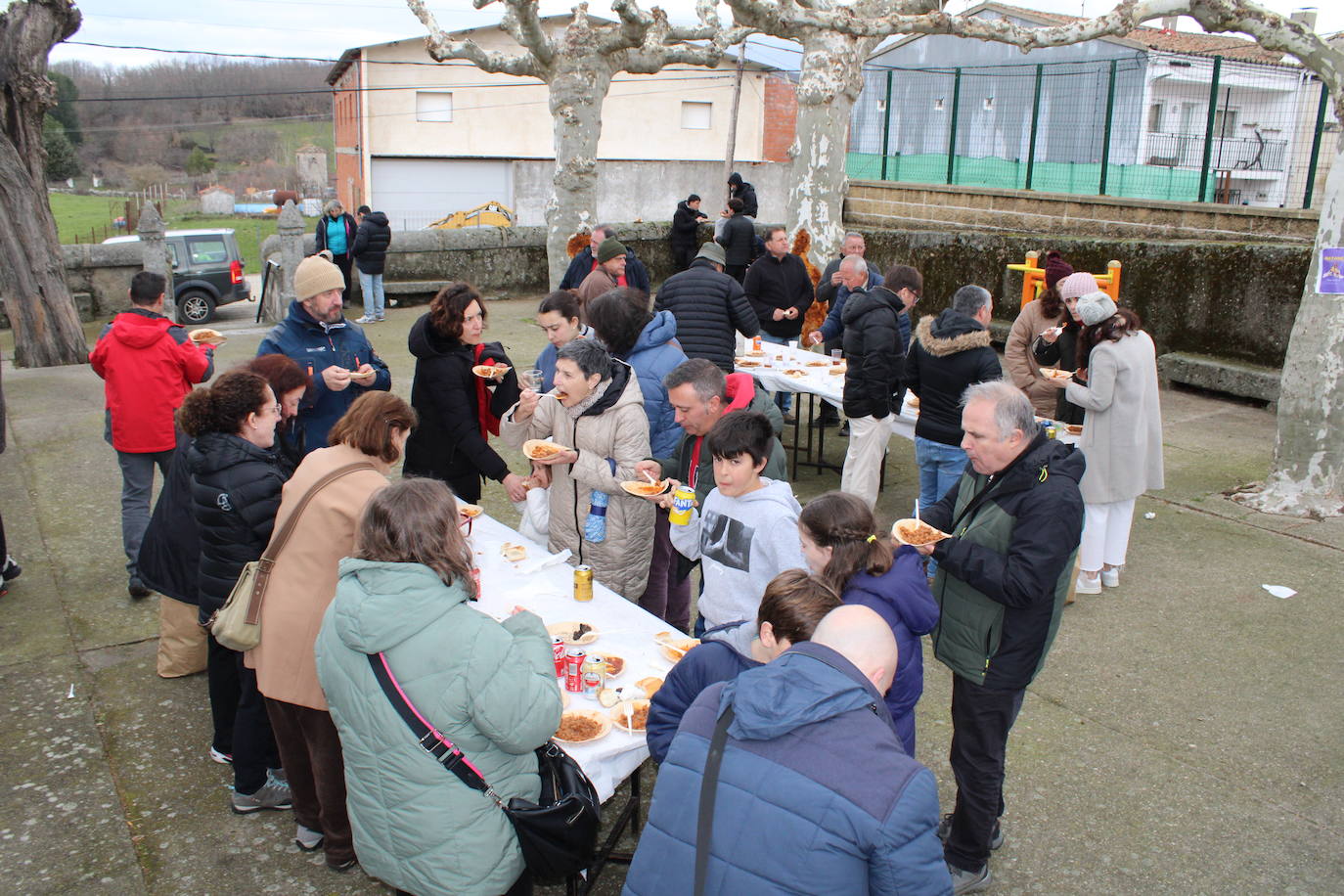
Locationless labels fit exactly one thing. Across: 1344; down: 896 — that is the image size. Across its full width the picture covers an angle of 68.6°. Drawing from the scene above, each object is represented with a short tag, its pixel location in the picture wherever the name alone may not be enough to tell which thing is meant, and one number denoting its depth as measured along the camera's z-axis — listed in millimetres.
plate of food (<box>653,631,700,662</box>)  3539
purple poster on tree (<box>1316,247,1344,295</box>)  6742
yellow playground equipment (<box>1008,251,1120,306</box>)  9716
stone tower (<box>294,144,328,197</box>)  66312
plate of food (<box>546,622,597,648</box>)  3527
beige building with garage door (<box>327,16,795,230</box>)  34000
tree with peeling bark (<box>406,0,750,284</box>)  12406
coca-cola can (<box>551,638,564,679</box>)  3360
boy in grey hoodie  3398
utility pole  27500
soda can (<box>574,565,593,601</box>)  3873
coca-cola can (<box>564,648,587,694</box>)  3303
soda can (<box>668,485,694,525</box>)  3693
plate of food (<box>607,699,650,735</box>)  3107
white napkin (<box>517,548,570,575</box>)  4164
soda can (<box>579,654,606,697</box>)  3305
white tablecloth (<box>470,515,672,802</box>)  3029
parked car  17172
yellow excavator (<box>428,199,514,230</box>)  30328
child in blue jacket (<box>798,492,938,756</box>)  2703
